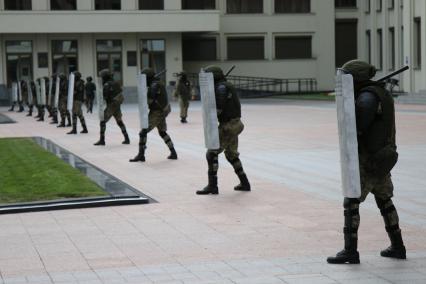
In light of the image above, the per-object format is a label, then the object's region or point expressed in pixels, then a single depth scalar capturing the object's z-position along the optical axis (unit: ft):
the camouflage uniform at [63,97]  92.78
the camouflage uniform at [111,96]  66.80
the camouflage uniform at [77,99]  83.92
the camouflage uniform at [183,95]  99.02
